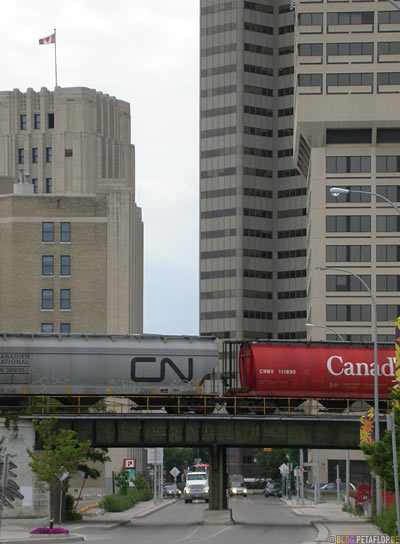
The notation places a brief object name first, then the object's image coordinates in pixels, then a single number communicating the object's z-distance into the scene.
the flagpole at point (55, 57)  152.75
